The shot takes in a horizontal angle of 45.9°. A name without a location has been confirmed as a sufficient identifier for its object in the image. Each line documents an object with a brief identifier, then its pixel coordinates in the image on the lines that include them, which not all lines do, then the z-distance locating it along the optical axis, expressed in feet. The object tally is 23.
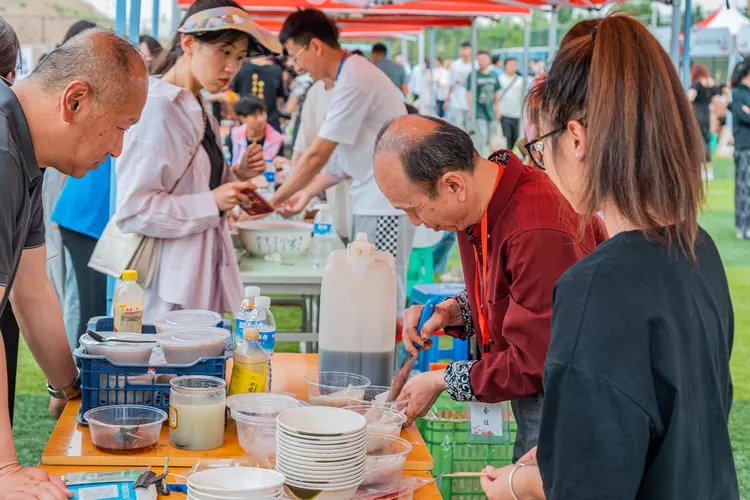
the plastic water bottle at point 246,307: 7.58
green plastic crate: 8.75
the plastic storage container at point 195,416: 6.44
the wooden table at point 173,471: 5.99
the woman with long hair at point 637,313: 4.08
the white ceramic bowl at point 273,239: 14.55
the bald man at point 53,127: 5.44
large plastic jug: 7.95
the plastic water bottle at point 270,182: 20.36
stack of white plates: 5.37
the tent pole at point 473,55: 35.64
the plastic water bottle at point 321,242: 14.26
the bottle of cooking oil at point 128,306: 8.11
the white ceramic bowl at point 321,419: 5.70
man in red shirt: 6.60
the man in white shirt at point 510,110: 52.39
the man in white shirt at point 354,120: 14.92
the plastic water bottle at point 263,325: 7.44
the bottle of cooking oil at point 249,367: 7.19
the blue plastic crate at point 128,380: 6.77
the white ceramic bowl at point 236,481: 4.94
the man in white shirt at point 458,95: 60.31
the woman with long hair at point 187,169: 10.12
